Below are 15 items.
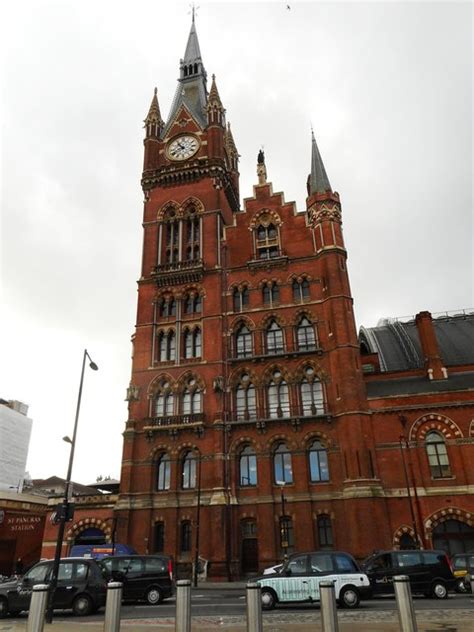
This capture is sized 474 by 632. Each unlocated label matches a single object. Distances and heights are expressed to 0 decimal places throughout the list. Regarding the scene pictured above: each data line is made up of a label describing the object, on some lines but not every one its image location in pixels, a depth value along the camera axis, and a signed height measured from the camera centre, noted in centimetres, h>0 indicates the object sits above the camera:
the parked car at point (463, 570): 2028 -82
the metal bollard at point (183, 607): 942 -87
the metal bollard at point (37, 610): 924 -81
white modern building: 7931 +1787
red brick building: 3131 +1011
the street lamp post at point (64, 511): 1427 +152
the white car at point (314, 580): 1659 -81
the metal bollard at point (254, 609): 891 -90
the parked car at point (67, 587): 1644 -80
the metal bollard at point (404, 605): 882 -90
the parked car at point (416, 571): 1866 -71
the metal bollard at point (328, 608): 881 -90
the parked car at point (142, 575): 1947 -57
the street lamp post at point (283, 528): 3128 +158
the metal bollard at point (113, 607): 956 -85
